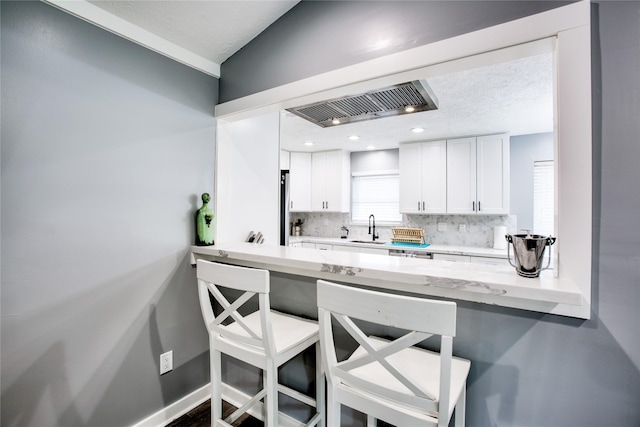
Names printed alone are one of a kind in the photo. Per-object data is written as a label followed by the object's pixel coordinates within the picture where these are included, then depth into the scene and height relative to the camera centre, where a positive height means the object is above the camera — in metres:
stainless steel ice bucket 1.05 -0.14
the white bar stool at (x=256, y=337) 1.20 -0.60
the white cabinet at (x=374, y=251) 3.95 -0.52
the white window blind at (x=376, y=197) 4.62 +0.28
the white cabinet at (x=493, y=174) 3.45 +0.50
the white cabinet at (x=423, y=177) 3.82 +0.52
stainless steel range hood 1.68 +0.74
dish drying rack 3.95 -0.30
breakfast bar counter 0.95 -0.25
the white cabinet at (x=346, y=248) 4.12 -0.51
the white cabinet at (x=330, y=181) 4.69 +0.56
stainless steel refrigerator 3.49 +0.00
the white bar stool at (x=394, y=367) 0.81 -0.55
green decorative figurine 1.94 -0.07
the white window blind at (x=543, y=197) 3.51 +0.22
